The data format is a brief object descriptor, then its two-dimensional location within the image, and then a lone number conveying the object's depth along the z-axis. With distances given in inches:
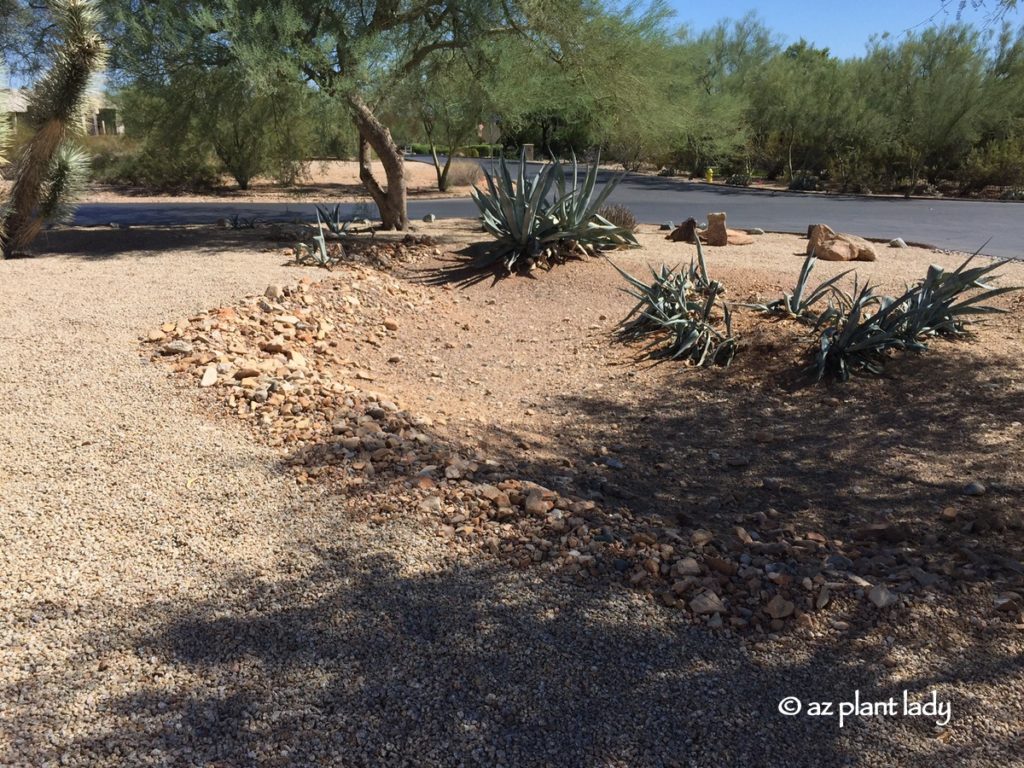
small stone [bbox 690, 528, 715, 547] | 158.4
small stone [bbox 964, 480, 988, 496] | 191.0
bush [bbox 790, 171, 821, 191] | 1310.3
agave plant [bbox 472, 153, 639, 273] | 430.0
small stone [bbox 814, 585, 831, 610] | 135.6
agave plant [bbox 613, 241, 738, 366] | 302.2
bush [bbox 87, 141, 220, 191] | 1037.2
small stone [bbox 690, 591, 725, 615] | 133.6
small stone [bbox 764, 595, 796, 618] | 133.3
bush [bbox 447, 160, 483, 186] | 1151.0
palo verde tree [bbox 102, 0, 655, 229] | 427.5
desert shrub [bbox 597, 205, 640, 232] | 571.5
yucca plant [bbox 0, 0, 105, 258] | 388.5
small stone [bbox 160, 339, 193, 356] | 258.4
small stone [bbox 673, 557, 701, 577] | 144.2
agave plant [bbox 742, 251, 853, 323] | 314.3
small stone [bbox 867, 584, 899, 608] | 135.0
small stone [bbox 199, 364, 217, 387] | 230.5
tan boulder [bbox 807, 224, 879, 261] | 470.9
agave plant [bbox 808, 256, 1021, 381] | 275.0
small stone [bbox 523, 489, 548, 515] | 164.1
